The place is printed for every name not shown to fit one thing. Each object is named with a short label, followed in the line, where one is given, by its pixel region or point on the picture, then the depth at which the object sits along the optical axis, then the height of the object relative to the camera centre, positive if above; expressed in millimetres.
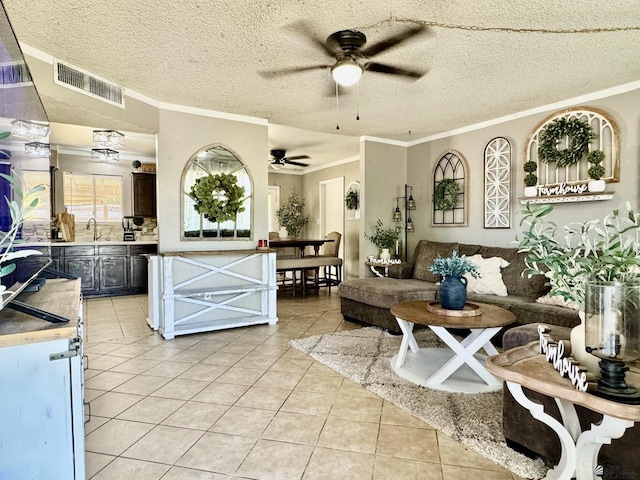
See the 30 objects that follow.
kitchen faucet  6723 +54
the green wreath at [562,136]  3682 +944
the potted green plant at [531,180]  4051 +564
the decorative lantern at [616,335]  1170 -347
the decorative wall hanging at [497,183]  4469 +587
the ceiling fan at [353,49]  2516 +1334
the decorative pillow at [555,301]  3055 -644
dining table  6242 -234
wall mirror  4203 +420
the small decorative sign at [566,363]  1219 -496
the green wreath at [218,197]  4215 +400
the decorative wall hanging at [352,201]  7297 +592
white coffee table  2641 -961
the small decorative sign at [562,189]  3672 +430
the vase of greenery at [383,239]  5289 -135
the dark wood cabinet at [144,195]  6965 +690
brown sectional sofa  3215 -670
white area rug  1890 -1153
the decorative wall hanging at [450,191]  5008 +554
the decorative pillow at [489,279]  3807 -530
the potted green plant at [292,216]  8617 +340
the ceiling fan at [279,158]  6587 +1358
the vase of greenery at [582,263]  1263 -121
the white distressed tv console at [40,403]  1202 -594
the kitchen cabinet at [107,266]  5852 -602
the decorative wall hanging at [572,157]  3541 +759
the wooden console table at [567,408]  1159 -592
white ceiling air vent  2910 +1277
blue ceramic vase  2871 -504
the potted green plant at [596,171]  3504 +571
